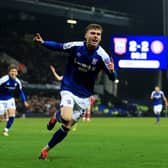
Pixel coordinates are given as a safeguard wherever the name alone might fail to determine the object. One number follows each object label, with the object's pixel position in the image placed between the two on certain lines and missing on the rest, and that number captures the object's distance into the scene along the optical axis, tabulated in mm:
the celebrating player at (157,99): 36312
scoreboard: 47938
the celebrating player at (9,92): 19297
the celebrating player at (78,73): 10898
